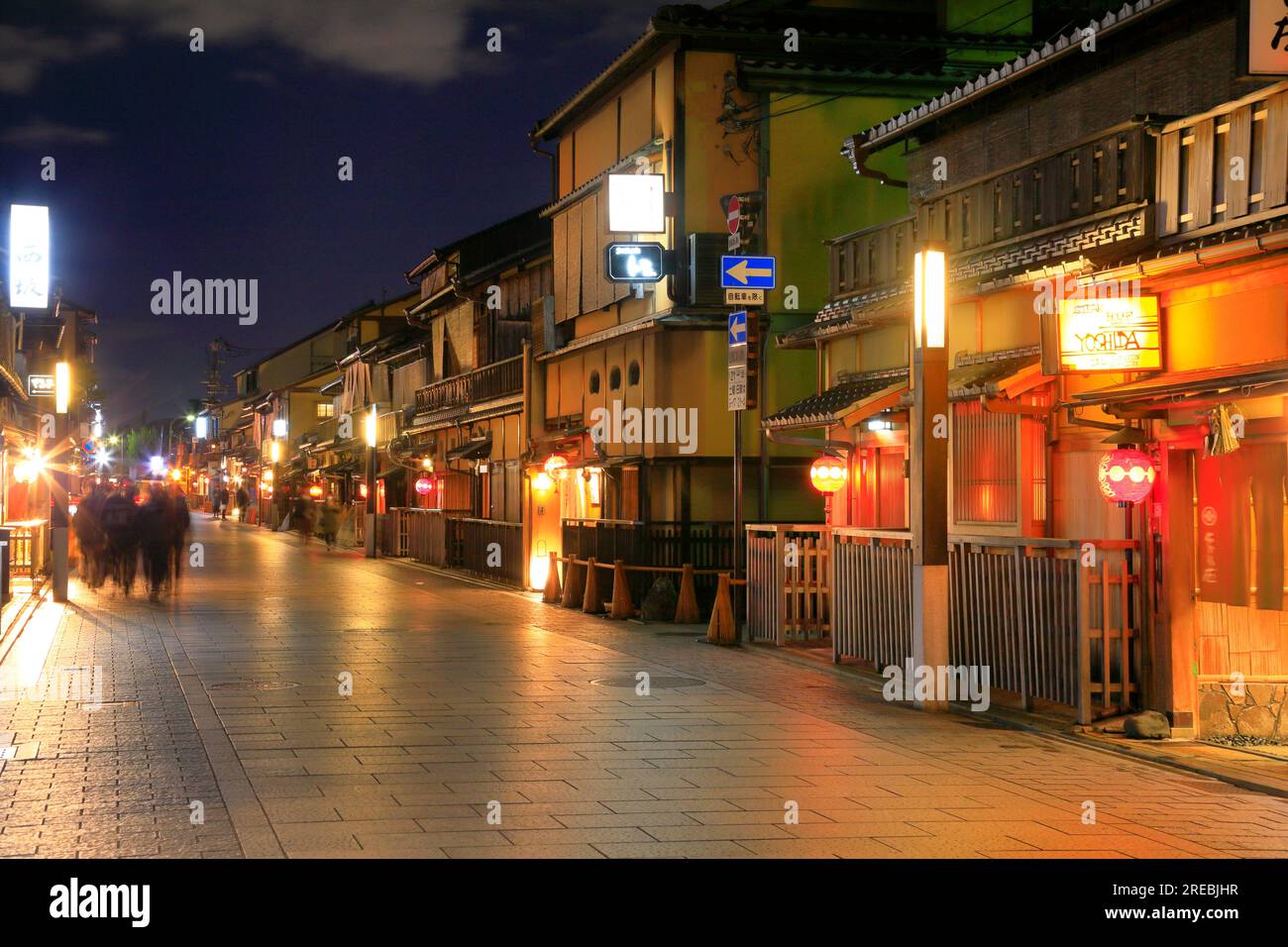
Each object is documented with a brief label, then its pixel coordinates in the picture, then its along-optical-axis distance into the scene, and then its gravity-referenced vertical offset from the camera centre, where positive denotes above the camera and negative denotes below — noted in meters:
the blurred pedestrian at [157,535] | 28.06 -0.43
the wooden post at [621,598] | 24.42 -1.46
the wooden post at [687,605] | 23.75 -1.53
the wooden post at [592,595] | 25.23 -1.46
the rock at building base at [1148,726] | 12.28 -1.84
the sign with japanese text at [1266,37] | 11.19 +3.70
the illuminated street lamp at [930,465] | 14.37 +0.48
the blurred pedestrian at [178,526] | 28.62 -0.26
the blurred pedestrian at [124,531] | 29.50 -0.36
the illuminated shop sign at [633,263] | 26.03 +4.53
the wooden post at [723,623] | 20.22 -1.57
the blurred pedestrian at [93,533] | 30.31 -0.42
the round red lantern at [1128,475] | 12.45 +0.32
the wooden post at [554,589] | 27.84 -1.49
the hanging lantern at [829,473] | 20.41 +0.55
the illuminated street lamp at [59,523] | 26.09 -0.17
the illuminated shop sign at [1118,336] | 13.12 +1.61
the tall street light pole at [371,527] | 48.38 -0.47
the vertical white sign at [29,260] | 31.12 +5.52
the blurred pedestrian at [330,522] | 55.03 -0.35
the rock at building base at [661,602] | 24.08 -1.52
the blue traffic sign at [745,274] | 21.33 +3.55
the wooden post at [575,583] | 26.44 -1.32
